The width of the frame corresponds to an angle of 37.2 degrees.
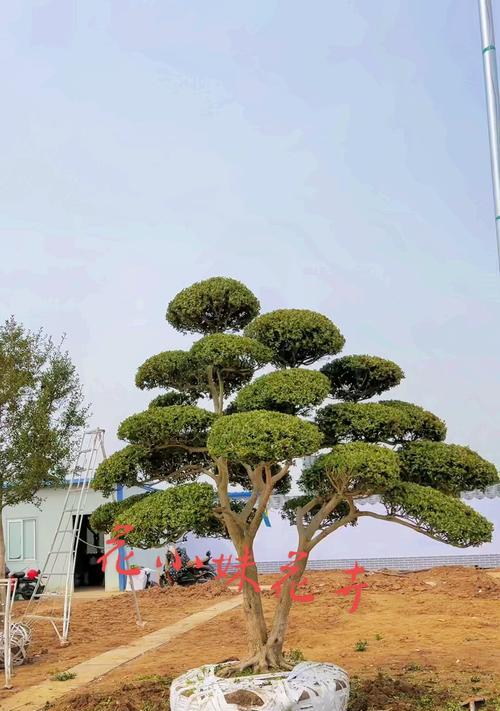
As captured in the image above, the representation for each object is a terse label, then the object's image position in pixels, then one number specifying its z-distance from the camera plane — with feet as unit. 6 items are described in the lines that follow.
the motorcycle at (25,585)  52.06
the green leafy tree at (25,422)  41.86
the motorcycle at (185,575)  51.42
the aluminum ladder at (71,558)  30.47
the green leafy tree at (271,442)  16.51
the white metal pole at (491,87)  14.38
